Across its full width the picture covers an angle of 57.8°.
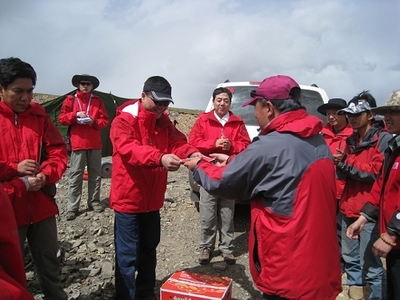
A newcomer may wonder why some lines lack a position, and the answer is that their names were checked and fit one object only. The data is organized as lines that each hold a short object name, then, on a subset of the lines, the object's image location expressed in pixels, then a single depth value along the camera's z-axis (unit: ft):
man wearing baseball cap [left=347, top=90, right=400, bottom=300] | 8.80
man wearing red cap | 7.37
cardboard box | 9.86
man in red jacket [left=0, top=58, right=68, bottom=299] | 9.43
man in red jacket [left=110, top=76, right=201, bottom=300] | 11.28
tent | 35.99
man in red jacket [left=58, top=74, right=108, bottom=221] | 20.93
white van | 19.84
